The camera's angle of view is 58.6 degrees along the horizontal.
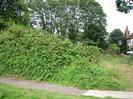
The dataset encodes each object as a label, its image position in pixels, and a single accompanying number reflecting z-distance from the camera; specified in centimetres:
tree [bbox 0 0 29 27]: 1279
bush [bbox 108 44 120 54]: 1705
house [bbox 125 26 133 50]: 2631
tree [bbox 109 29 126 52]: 2400
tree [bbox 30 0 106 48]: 2259
